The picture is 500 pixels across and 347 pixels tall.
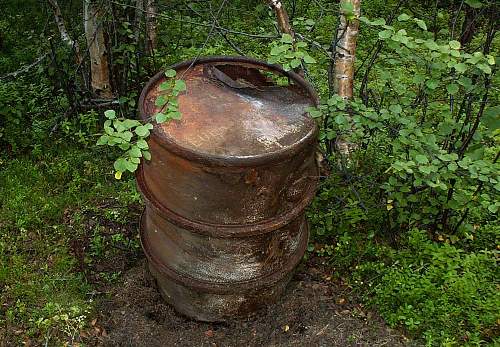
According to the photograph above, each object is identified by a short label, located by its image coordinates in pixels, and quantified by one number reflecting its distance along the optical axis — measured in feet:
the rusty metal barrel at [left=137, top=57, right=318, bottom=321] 10.16
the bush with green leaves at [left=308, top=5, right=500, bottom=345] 10.83
